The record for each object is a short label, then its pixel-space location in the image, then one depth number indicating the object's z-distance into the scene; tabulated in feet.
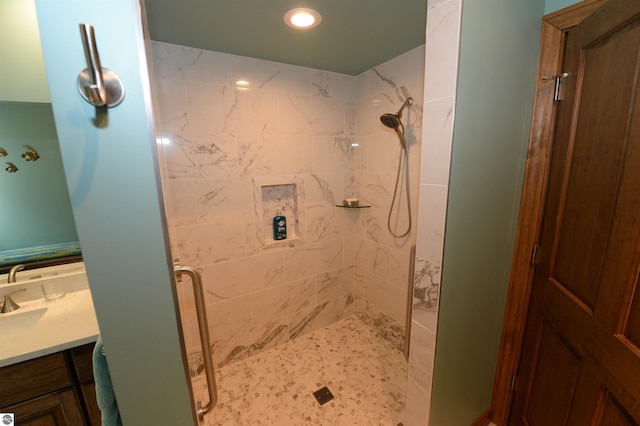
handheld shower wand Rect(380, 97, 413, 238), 5.38
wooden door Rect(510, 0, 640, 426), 2.38
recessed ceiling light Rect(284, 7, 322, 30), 3.83
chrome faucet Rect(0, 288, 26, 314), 3.80
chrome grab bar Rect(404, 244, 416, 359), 3.50
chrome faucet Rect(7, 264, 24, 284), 3.98
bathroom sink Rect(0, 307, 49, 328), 3.57
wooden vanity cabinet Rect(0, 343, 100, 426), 2.93
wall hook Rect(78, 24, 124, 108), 1.34
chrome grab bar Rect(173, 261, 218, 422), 2.41
